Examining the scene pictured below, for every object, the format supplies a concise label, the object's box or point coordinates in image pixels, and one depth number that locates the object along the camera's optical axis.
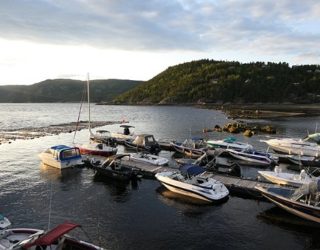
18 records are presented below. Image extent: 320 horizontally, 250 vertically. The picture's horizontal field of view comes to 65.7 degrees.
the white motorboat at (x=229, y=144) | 37.27
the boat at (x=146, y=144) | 39.35
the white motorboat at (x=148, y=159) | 30.89
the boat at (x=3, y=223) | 15.24
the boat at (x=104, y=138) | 44.44
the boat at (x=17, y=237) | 13.87
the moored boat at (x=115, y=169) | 26.97
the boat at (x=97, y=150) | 35.46
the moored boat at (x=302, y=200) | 18.95
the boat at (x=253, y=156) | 33.14
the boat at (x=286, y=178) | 24.54
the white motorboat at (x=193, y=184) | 22.31
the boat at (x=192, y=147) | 36.51
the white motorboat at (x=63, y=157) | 30.67
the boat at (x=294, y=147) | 37.58
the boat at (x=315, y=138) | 42.63
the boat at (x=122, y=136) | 46.17
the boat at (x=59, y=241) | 13.10
